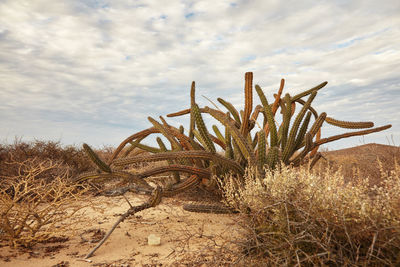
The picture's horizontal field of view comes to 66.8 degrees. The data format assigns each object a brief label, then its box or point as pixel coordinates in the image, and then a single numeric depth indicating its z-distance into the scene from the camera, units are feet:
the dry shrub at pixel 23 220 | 11.03
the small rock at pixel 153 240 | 11.22
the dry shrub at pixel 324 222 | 6.84
